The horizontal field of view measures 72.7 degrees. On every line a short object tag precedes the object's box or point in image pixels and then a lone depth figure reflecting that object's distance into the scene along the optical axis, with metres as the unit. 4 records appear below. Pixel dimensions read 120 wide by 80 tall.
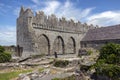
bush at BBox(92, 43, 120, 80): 5.62
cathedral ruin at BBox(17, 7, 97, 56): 13.28
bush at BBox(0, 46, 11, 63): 10.53
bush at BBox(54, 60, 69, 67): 8.97
